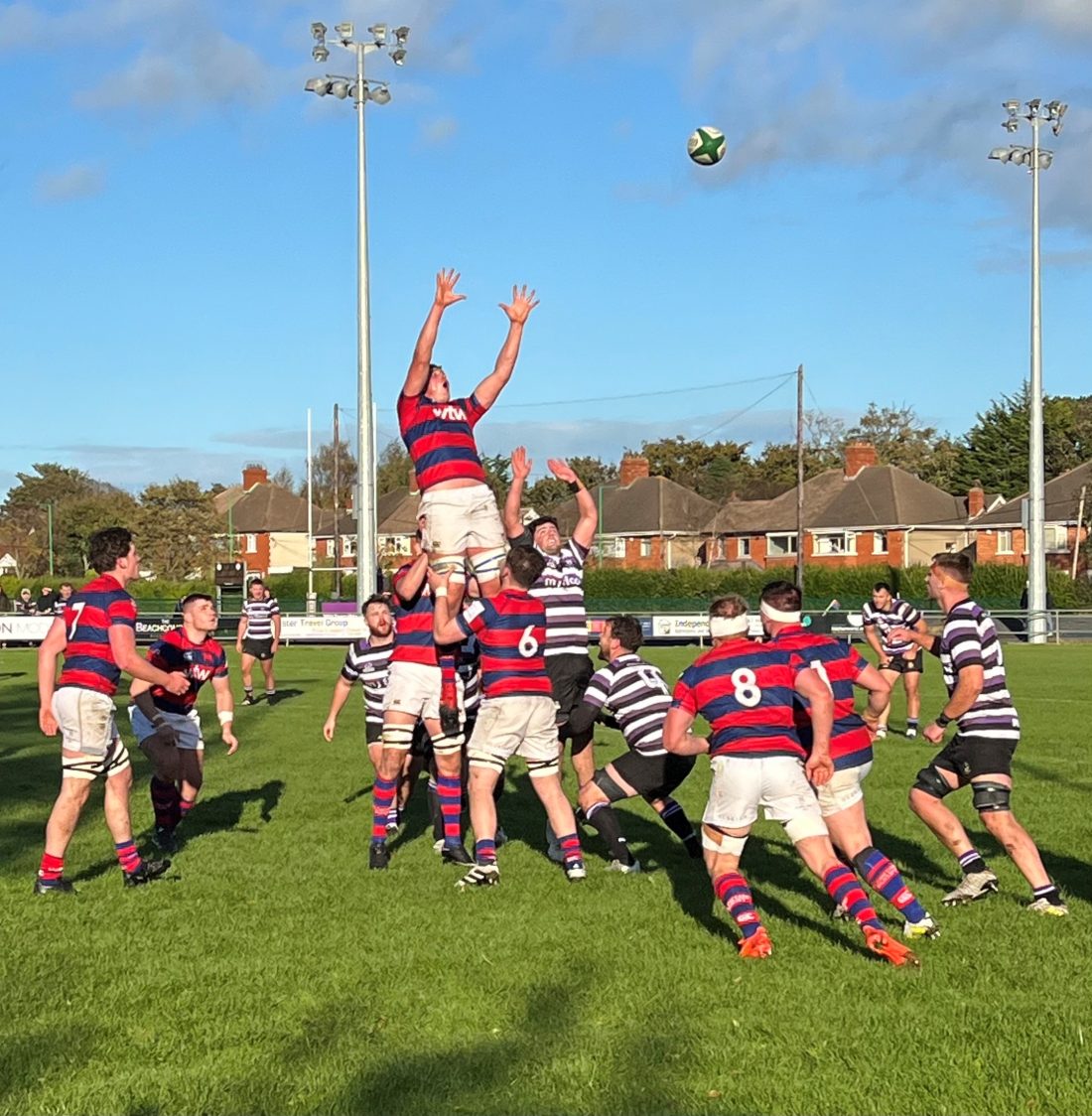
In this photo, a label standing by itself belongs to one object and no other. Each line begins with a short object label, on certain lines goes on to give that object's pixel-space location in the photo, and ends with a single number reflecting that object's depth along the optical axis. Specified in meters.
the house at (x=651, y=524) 88.19
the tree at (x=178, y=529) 82.62
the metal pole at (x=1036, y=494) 43.41
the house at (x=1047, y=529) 78.75
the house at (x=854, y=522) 80.50
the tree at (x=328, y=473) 111.62
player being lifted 9.15
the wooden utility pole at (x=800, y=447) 60.72
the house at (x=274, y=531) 100.12
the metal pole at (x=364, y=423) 35.38
